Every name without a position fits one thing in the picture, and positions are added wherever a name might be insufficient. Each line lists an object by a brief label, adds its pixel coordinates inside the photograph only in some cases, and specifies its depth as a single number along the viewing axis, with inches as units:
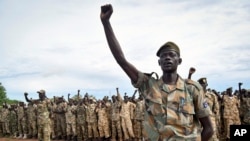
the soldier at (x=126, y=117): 383.6
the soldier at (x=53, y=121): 455.9
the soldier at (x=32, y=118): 437.2
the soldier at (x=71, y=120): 428.5
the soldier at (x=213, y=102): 266.0
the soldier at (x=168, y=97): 69.0
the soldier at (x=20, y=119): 484.2
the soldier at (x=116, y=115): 384.7
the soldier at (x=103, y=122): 403.6
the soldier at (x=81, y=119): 413.9
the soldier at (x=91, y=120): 406.8
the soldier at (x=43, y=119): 279.4
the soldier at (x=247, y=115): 307.4
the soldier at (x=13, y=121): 502.2
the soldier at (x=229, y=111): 312.9
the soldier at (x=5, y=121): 510.4
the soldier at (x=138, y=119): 364.0
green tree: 856.3
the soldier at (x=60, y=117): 446.3
